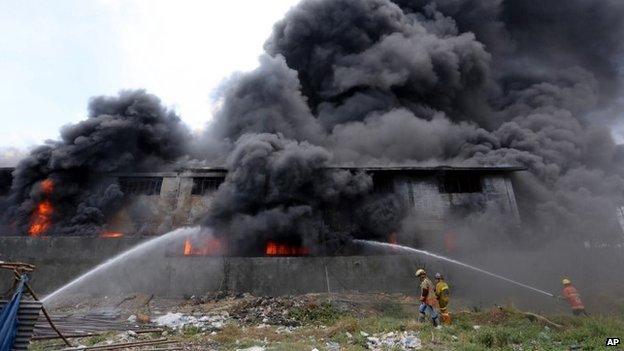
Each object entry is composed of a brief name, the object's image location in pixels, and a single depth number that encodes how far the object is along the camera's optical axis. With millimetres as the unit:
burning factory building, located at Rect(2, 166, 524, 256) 19906
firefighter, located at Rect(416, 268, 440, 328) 9156
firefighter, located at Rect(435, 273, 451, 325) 9186
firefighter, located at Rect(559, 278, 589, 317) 10117
